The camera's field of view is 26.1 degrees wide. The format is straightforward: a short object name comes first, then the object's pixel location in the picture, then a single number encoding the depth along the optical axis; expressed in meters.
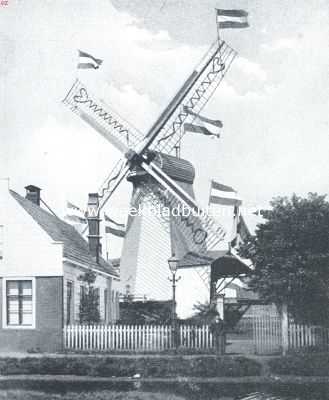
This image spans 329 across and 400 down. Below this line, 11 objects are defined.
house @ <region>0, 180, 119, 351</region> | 23.27
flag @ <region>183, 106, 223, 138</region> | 30.70
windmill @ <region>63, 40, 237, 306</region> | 30.95
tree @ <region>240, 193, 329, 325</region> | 20.44
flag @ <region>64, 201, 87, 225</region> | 31.30
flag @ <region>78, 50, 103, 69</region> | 26.12
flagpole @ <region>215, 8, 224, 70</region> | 24.93
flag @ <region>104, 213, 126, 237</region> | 32.56
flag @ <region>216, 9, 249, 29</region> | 24.11
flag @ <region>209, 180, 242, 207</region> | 28.84
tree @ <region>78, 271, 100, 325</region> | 25.58
